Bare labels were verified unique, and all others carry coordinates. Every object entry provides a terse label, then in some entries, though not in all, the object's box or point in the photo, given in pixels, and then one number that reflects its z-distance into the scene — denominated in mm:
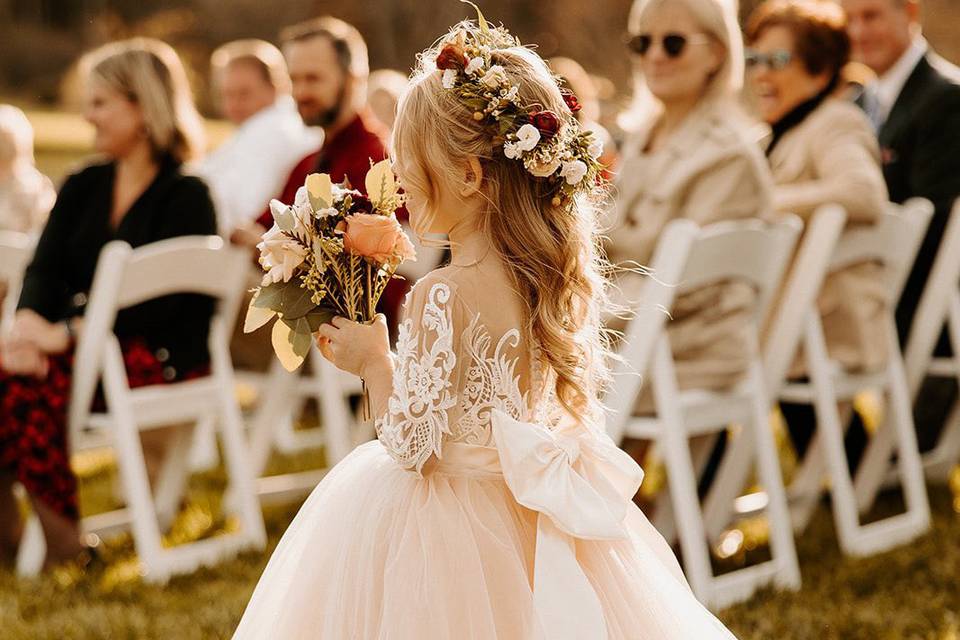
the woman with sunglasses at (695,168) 8037
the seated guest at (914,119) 10434
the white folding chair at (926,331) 9896
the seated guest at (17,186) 12675
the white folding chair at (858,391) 8786
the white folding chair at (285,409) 10080
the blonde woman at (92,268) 8575
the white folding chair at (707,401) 7492
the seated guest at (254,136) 13050
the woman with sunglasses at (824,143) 8929
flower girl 4570
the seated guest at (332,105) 10625
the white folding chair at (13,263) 9781
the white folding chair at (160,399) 8343
